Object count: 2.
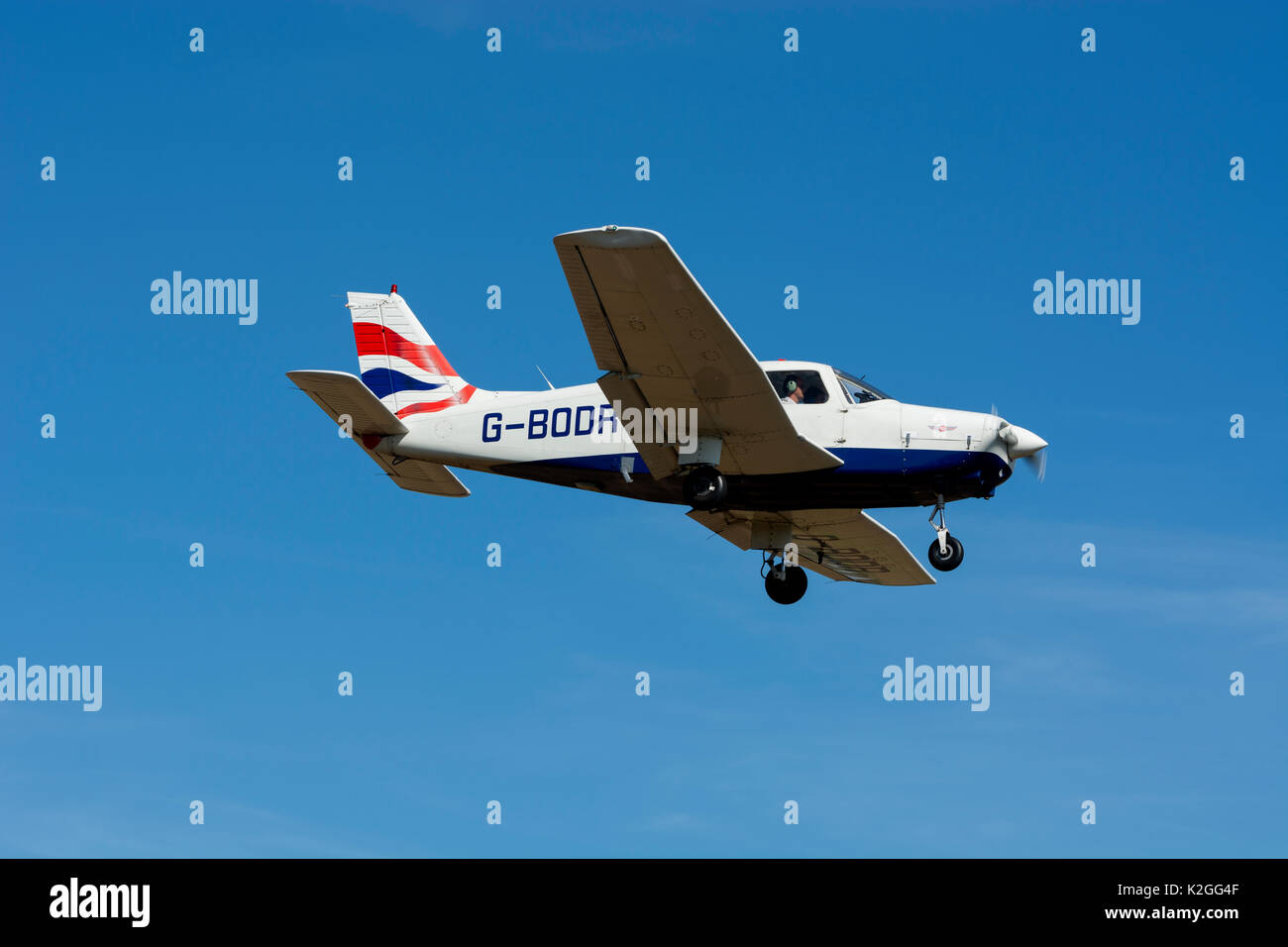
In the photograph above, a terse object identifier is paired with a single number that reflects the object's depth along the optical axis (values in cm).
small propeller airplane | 2167
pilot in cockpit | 2405
